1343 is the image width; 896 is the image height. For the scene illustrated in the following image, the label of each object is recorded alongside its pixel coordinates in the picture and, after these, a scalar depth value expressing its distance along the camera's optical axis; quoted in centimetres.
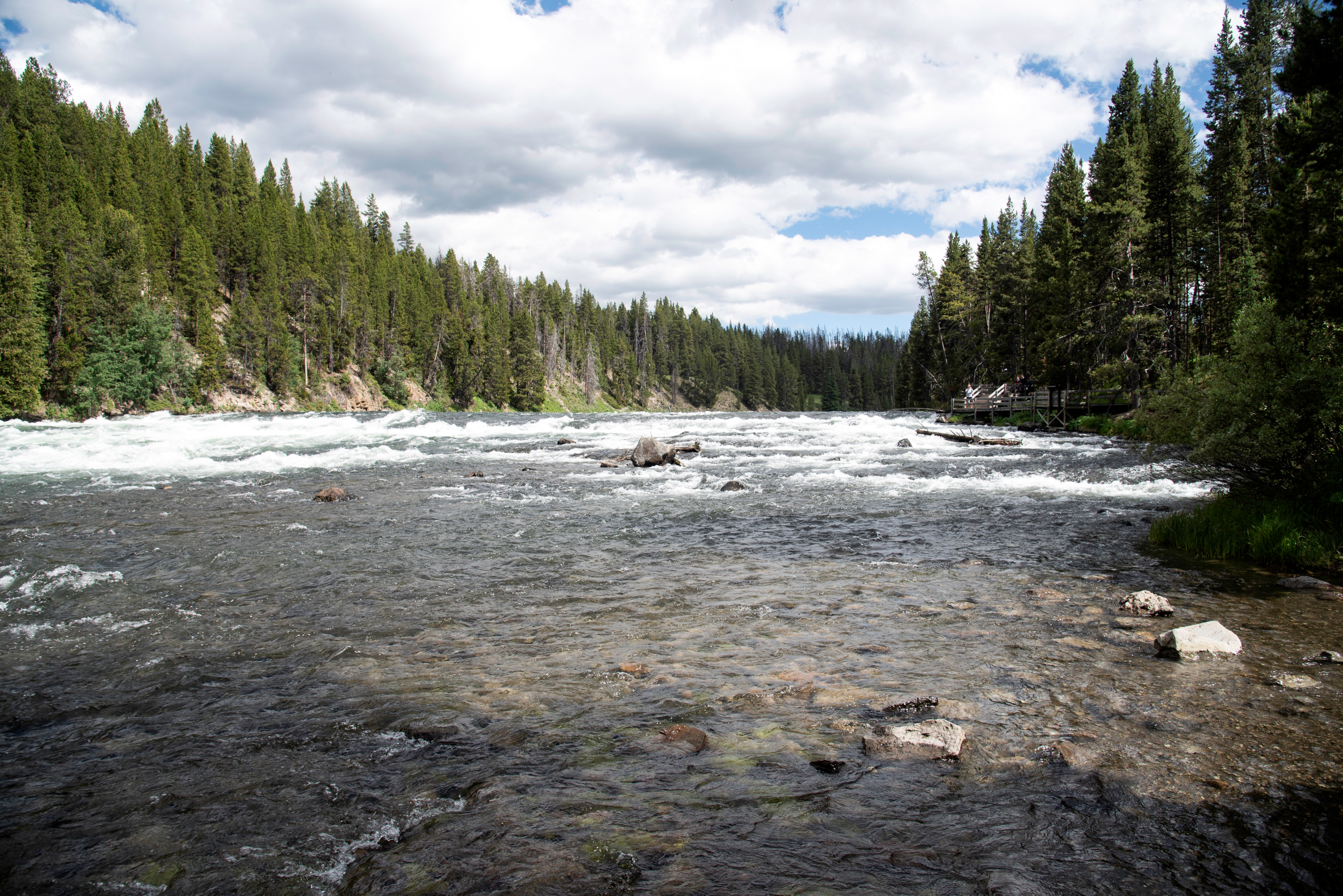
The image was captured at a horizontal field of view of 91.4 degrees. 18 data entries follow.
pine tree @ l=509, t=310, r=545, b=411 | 10306
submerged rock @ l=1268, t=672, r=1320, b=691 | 538
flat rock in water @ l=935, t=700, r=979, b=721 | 501
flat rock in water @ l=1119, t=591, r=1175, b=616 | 740
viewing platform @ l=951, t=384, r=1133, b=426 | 4059
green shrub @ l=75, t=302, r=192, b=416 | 5194
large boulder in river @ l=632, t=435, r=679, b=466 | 2298
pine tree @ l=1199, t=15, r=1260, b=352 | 3522
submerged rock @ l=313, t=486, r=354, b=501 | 1547
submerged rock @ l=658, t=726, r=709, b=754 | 460
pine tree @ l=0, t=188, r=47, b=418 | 4631
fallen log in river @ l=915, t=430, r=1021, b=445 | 2983
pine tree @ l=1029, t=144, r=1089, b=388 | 4031
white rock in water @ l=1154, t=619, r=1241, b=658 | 607
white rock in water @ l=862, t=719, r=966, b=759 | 443
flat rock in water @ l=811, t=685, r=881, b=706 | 529
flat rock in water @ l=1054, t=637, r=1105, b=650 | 642
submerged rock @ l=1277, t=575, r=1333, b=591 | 823
